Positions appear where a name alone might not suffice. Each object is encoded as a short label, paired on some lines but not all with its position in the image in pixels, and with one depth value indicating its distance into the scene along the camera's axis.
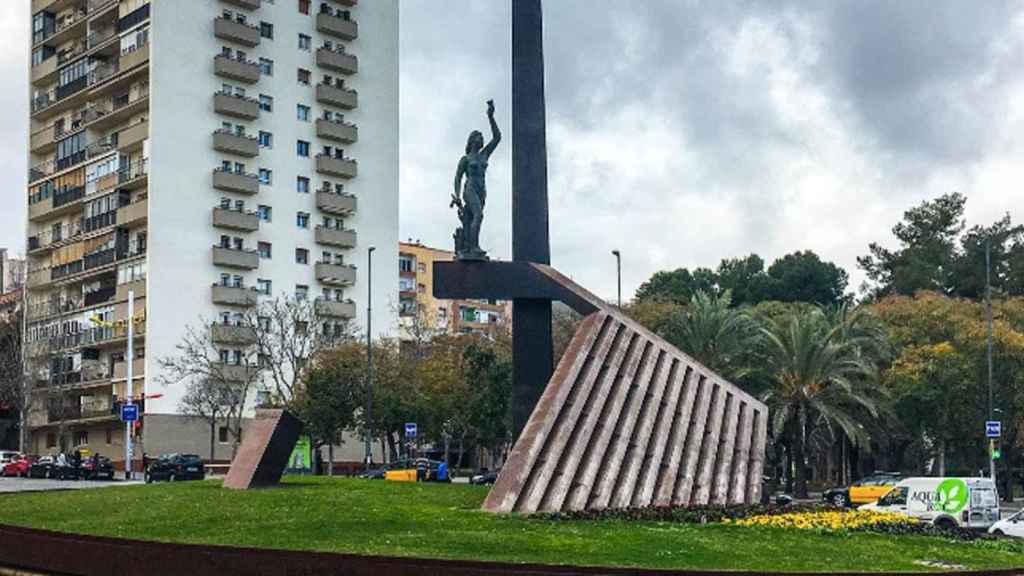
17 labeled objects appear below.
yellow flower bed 21.16
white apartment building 67.19
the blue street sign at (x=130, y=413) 51.75
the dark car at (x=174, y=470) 44.97
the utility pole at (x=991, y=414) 44.78
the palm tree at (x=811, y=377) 44.22
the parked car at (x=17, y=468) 57.12
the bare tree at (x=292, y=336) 61.12
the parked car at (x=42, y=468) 53.97
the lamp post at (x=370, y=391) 56.81
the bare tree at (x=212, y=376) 63.94
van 31.67
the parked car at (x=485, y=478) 47.15
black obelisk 25.91
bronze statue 25.80
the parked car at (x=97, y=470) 52.03
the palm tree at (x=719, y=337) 48.53
